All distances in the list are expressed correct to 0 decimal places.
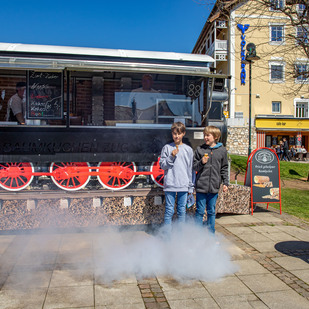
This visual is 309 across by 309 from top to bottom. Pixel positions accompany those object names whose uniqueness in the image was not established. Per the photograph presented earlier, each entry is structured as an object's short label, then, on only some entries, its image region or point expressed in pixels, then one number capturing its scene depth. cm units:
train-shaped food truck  525
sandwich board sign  729
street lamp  1142
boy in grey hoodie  468
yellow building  3362
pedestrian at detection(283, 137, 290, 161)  2398
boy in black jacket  466
